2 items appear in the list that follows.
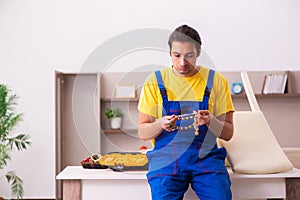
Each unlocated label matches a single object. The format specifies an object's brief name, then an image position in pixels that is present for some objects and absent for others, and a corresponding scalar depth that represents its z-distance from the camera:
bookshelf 5.47
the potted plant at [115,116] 5.35
